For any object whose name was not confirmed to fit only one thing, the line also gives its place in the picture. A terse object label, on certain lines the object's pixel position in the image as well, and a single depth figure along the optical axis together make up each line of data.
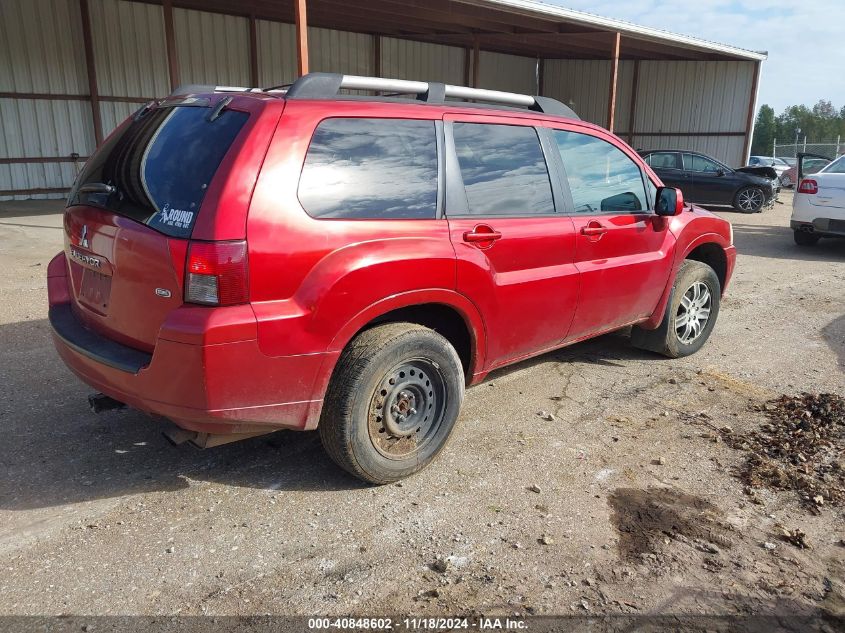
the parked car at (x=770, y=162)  27.01
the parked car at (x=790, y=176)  26.25
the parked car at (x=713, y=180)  16.77
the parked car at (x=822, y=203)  10.12
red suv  2.69
